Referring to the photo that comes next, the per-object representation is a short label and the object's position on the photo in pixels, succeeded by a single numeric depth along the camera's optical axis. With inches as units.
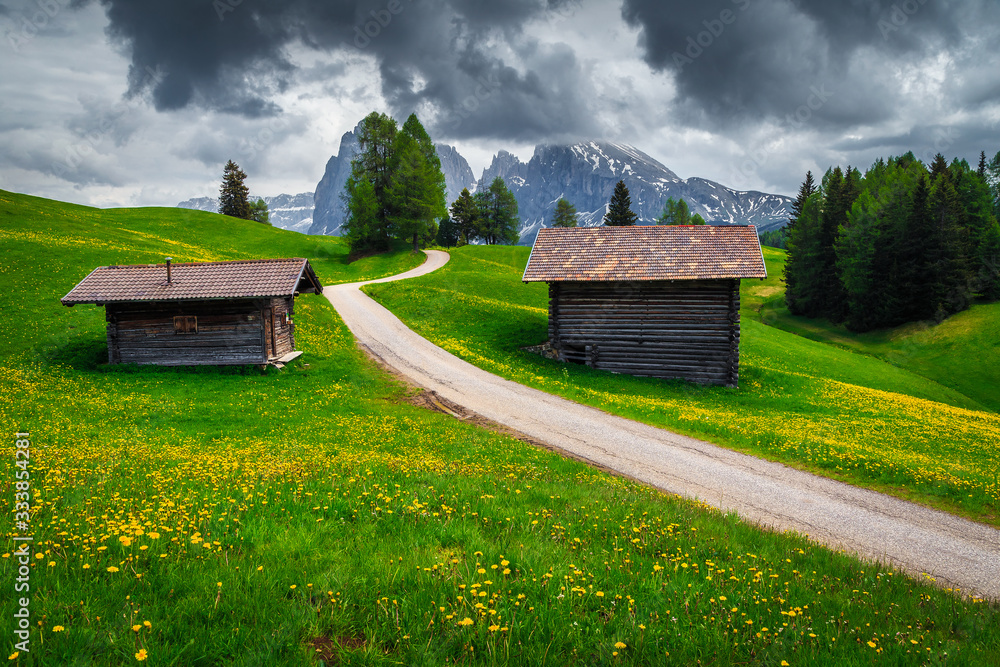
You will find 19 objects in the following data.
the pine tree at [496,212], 3939.5
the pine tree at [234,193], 3705.7
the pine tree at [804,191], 4097.0
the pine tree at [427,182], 2507.4
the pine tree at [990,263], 2226.9
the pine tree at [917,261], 2229.3
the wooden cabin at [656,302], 1147.9
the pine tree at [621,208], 3275.1
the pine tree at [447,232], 3981.3
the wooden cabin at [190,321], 978.1
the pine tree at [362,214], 2490.2
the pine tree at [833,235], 2640.3
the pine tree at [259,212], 4040.4
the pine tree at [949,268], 2183.8
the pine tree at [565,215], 4173.2
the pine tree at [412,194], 2477.9
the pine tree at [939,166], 2789.9
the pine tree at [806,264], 2758.4
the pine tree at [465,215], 3890.3
